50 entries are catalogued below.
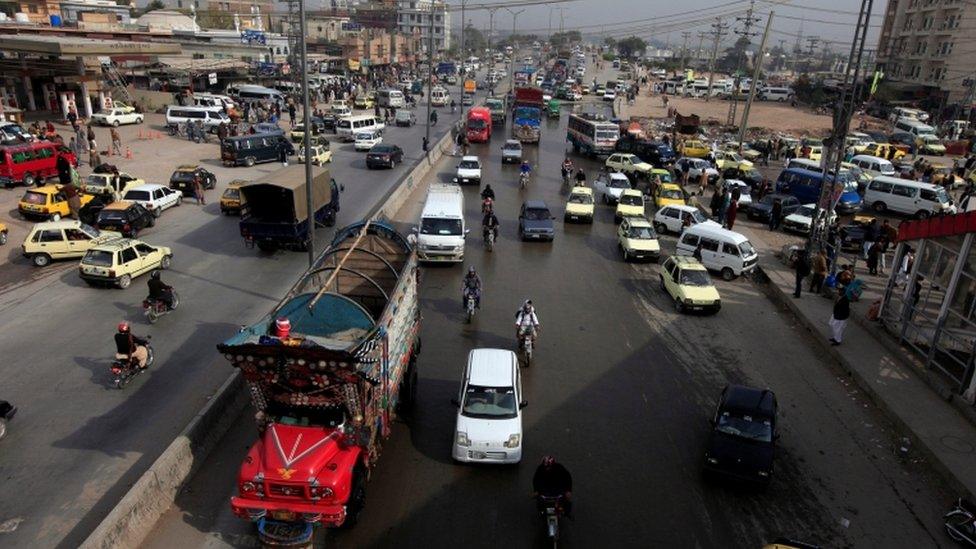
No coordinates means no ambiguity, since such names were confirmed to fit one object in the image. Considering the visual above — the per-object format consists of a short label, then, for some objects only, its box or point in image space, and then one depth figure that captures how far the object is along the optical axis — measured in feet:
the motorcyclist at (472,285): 59.26
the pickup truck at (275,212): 73.77
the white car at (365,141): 149.38
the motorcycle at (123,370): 46.06
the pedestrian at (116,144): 124.67
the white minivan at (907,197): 106.01
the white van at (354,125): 161.68
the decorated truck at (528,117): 175.73
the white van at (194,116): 155.94
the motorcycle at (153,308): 56.49
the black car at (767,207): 101.32
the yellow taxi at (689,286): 64.80
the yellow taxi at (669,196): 104.37
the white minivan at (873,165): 129.70
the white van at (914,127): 188.32
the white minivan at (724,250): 75.82
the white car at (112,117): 157.07
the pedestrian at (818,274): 71.56
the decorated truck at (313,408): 30.09
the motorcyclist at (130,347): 45.52
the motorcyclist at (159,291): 55.62
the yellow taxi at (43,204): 82.79
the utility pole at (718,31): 258.82
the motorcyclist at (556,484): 32.48
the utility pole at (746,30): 198.29
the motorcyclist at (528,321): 51.90
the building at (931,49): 254.47
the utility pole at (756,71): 154.75
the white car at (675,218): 92.12
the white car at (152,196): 87.86
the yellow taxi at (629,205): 97.35
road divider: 29.86
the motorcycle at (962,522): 34.45
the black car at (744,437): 37.40
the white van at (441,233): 74.38
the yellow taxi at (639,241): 79.82
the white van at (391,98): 234.99
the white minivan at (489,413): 38.27
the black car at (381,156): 129.49
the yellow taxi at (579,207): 96.84
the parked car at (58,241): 69.97
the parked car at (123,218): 78.28
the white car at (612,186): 108.37
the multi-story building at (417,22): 569.23
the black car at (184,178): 99.71
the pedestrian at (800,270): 69.18
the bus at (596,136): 155.74
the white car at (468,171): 119.65
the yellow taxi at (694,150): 150.71
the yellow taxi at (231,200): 91.50
